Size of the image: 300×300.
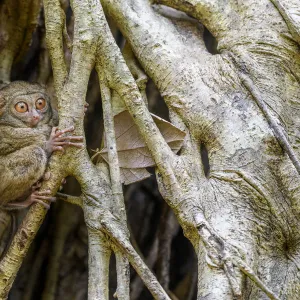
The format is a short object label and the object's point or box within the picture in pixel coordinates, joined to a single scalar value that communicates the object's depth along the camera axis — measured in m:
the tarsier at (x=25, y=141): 6.18
